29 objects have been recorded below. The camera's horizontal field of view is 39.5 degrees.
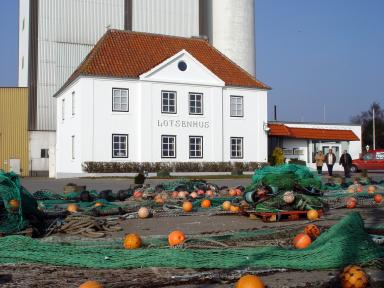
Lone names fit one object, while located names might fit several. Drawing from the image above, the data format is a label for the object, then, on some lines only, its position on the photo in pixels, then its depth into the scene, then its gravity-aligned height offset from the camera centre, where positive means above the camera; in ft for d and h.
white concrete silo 170.60 +42.26
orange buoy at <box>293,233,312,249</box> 22.29 -3.34
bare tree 295.89 +20.48
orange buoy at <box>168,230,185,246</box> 22.95 -3.27
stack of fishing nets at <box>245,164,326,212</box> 33.55 -1.73
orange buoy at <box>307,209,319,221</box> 32.89 -3.25
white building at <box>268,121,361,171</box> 149.48 +6.85
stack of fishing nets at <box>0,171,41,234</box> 26.21 -2.09
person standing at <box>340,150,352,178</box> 99.51 -0.02
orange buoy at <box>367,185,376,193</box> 51.66 -2.73
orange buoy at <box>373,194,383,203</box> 43.98 -2.99
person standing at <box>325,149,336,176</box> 104.06 +0.39
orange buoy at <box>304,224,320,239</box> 23.91 -3.15
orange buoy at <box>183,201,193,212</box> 39.81 -3.32
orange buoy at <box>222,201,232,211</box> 39.34 -3.21
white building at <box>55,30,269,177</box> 117.60 +13.09
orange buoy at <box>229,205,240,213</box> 37.63 -3.29
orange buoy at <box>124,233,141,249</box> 22.91 -3.41
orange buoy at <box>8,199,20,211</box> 26.30 -2.04
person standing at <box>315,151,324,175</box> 108.27 -0.20
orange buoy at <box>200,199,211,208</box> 42.22 -3.24
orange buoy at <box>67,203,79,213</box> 36.86 -3.19
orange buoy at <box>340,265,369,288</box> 15.88 -3.48
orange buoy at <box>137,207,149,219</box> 36.77 -3.47
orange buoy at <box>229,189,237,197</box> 50.06 -2.90
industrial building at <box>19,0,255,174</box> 155.12 +40.81
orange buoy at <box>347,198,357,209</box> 41.60 -3.22
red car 155.74 +0.25
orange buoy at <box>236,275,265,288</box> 14.99 -3.40
